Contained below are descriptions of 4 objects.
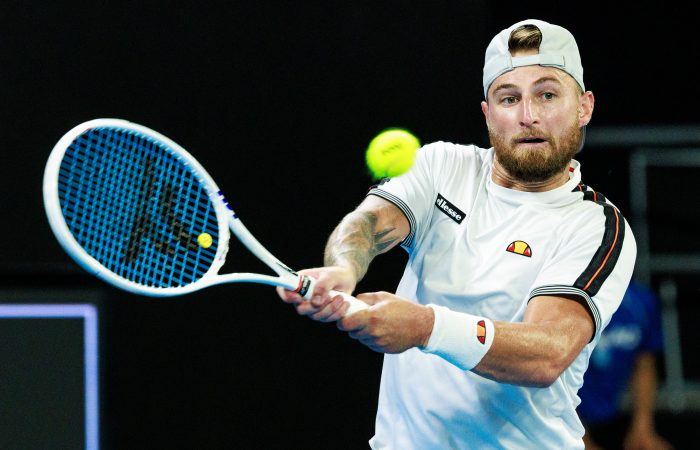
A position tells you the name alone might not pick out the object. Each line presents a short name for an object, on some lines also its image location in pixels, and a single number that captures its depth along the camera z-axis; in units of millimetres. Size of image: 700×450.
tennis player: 5723
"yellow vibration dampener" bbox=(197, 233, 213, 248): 5371
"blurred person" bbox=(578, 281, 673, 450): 9805
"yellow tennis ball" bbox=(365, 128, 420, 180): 6422
